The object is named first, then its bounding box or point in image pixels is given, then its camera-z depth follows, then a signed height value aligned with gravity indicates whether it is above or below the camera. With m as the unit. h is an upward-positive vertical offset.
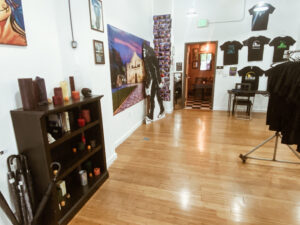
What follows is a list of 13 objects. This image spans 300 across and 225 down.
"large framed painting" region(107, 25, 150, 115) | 2.91 +0.09
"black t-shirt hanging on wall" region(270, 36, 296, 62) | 4.64 +0.66
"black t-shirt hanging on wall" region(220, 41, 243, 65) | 5.05 +0.56
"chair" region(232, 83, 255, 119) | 4.57 -0.62
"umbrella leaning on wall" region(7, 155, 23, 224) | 1.37 -0.87
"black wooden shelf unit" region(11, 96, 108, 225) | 1.38 -0.78
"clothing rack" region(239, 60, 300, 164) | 2.53 -1.23
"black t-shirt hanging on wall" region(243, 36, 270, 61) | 4.82 +0.66
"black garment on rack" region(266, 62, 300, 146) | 1.73 -0.33
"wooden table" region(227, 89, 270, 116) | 4.56 -0.54
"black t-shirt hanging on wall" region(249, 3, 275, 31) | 4.63 +1.46
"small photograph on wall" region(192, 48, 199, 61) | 7.75 +0.78
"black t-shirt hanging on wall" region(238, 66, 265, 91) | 5.01 -0.09
